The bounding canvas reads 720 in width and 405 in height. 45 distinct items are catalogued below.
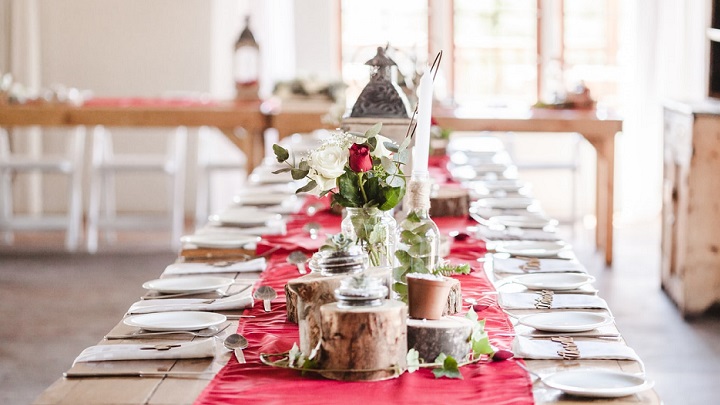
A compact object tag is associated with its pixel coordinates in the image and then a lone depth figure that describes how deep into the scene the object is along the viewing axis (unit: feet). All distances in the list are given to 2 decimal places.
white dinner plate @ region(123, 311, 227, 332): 9.16
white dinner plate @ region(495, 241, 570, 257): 11.58
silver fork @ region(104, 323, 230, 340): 9.10
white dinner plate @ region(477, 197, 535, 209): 14.14
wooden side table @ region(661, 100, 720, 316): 18.17
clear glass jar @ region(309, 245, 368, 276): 8.59
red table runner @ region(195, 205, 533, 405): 7.89
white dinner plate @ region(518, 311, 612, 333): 9.03
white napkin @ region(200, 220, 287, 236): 12.85
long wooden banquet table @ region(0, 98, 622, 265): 22.55
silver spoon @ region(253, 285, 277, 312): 9.82
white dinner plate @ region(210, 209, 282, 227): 13.44
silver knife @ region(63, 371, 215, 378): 8.32
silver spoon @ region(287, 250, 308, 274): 11.33
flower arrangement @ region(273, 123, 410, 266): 9.14
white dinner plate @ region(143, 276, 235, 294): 10.28
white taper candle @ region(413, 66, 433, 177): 9.00
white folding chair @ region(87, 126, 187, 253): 26.02
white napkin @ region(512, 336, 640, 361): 8.54
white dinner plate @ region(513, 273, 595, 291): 10.23
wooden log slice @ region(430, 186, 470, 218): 13.86
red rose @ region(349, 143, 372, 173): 9.09
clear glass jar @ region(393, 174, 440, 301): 9.08
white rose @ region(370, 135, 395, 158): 9.20
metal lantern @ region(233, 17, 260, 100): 24.36
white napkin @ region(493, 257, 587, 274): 10.96
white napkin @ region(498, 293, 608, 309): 9.72
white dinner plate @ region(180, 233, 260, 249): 12.16
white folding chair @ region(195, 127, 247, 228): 26.80
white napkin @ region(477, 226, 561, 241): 12.42
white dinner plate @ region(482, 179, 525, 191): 15.45
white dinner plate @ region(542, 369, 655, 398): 7.86
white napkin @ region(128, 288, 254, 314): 9.73
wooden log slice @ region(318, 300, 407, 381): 7.95
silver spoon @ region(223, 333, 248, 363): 8.70
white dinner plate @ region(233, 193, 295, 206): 14.74
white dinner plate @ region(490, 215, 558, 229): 12.93
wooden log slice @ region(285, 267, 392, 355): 8.26
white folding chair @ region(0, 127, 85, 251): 25.44
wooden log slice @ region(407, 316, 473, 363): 8.28
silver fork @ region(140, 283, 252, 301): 10.22
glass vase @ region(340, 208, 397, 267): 9.40
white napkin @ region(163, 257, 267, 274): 11.07
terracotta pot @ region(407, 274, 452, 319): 8.42
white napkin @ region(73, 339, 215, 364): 8.58
